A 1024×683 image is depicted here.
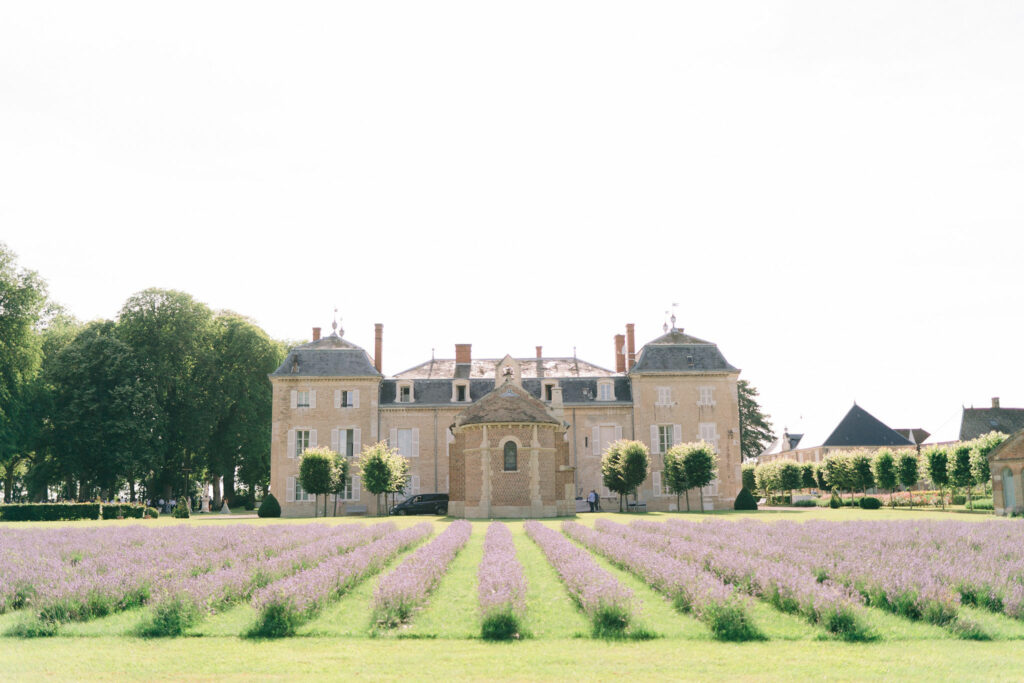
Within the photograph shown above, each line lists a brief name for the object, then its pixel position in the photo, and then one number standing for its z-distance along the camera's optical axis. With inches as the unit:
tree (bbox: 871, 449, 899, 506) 2059.5
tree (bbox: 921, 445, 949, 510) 1881.2
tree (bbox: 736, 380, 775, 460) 2918.3
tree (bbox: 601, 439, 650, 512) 1711.4
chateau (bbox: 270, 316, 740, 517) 1913.1
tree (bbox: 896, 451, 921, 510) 2059.5
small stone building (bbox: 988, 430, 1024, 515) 1489.9
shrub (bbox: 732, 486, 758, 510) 1833.2
